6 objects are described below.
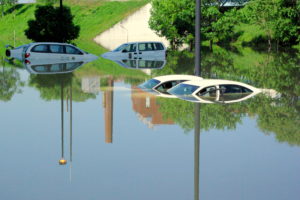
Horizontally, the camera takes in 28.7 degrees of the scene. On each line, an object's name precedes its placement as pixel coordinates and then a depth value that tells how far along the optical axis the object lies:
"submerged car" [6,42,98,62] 39.31
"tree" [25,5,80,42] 53.77
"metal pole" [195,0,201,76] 21.71
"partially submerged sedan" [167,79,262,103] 20.53
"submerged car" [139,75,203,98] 23.39
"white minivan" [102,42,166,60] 44.88
